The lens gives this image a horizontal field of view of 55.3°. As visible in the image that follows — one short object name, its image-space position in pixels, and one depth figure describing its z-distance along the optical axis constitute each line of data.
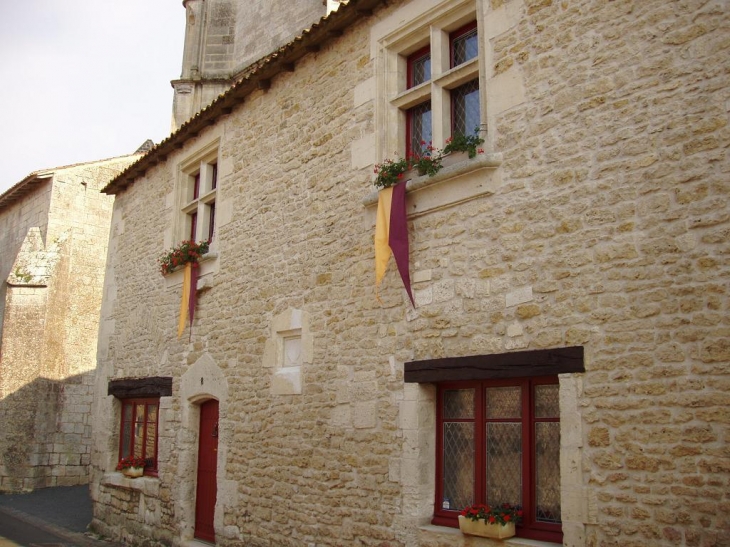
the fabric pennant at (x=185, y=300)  8.70
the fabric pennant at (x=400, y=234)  5.55
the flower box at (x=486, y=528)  4.61
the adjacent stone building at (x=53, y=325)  14.48
